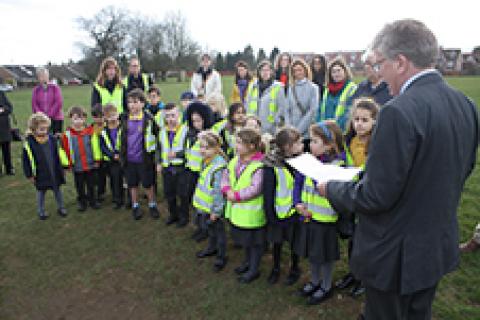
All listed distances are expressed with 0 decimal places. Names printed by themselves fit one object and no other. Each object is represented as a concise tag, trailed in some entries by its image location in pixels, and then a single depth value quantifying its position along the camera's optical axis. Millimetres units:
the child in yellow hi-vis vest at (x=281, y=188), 3387
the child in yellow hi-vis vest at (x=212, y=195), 3939
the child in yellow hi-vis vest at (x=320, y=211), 3145
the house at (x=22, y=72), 70725
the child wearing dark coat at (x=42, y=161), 5250
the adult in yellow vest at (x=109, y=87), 6172
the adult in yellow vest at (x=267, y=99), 5648
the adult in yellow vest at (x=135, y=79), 6582
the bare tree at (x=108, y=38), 51594
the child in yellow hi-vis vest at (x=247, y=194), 3469
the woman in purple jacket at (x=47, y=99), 7602
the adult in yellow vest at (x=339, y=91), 4777
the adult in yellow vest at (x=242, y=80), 6867
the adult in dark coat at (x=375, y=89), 4266
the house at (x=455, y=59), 65512
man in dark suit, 1527
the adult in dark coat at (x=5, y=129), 7332
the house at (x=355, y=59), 58478
